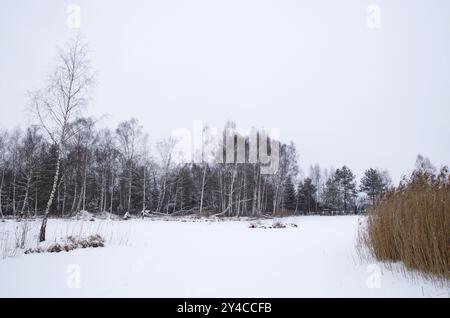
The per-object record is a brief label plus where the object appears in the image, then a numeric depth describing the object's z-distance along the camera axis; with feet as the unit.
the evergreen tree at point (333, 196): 129.60
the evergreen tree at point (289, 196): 120.00
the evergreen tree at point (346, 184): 133.90
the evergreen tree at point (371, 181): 118.42
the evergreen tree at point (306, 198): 128.26
